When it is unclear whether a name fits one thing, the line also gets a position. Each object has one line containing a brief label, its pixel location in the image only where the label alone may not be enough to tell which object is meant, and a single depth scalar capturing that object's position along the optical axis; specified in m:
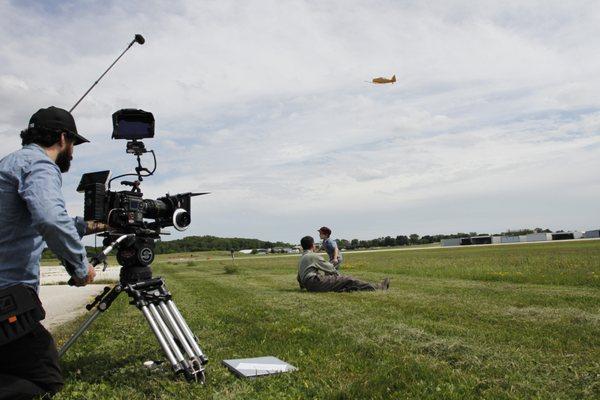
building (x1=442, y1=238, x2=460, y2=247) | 104.09
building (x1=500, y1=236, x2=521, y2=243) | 106.41
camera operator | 3.60
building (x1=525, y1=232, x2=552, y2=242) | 106.12
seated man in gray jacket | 12.45
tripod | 4.65
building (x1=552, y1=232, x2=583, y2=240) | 104.06
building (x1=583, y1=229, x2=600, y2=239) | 107.76
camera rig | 4.61
